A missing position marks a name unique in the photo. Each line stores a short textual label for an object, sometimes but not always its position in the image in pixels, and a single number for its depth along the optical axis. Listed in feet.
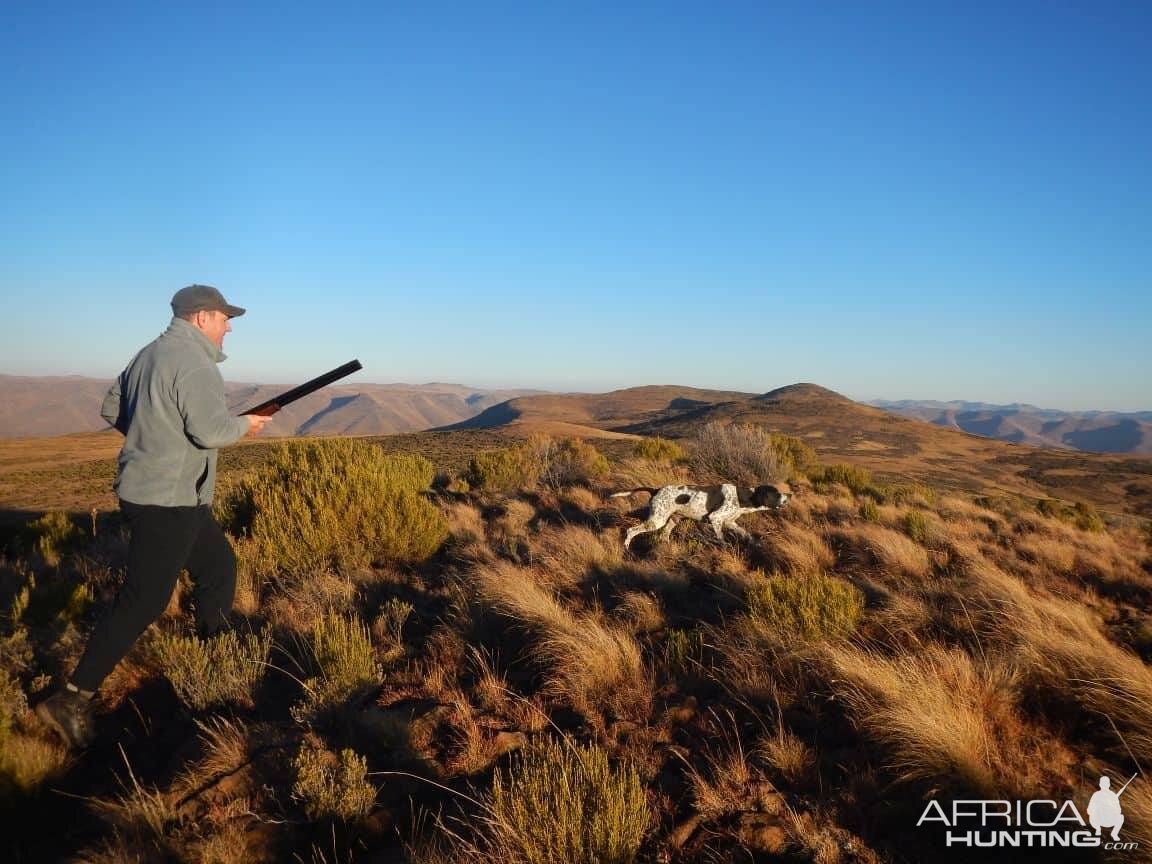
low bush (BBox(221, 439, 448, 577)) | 16.37
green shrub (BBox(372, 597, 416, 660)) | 11.32
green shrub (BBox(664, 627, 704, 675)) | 10.19
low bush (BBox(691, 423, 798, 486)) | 34.91
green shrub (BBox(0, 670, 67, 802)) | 7.57
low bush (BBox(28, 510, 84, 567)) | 21.25
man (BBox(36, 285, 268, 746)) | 8.61
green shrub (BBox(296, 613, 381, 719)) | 9.14
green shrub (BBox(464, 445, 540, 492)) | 30.18
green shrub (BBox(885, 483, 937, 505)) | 31.91
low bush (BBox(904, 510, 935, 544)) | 20.40
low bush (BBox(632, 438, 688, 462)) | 42.93
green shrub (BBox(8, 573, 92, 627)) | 13.39
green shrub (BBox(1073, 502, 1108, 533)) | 30.48
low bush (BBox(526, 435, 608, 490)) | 31.14
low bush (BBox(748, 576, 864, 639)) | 10.90
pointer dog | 19.25
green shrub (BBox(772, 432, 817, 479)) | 45.25
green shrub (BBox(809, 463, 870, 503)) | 35.53
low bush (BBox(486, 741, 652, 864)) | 5.92
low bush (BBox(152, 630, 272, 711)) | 9.55
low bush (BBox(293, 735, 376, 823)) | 6.91
